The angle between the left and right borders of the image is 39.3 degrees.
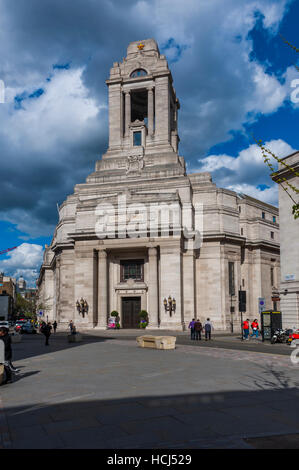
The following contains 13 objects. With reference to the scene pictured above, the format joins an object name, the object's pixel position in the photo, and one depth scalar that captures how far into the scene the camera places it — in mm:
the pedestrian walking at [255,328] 37219
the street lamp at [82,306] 45438
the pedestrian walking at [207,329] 32134
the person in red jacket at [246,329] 33062
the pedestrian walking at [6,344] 14138
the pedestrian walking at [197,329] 31944
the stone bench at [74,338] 30797
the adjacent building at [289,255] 32781
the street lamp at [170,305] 42781
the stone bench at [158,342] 24422
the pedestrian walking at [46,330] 27766
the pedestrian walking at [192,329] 32659
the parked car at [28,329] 51438
